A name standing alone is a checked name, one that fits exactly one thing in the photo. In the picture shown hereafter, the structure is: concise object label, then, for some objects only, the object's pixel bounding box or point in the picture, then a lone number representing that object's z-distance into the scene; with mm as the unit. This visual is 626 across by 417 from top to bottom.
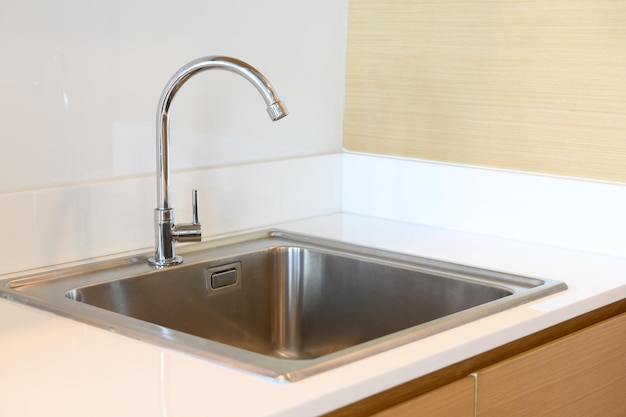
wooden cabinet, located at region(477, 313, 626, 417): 1225
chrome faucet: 1408
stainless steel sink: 1394
